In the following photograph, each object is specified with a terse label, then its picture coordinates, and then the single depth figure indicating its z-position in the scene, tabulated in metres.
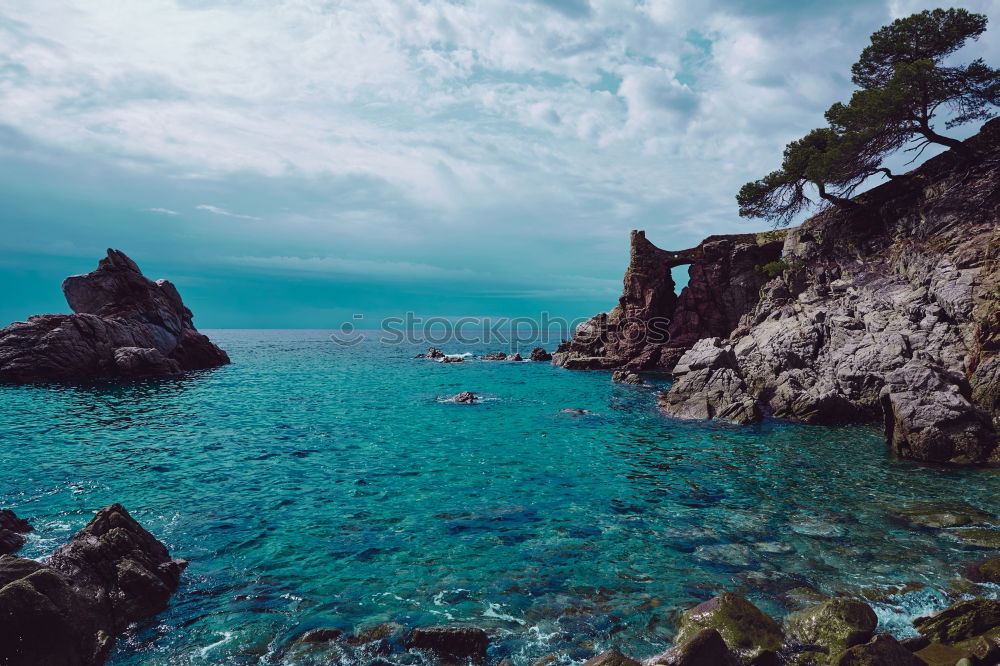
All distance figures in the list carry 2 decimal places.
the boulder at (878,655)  8.33
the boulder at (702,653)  8.52
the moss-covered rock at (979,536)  13.98
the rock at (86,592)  8.67
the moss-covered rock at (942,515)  15.51
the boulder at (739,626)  9.27
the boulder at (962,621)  9.48
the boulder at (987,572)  12.06
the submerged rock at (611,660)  8.57
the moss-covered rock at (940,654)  8.72
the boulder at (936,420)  21.93
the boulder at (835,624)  9.52
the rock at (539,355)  93.88
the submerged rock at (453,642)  9.75
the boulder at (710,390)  33.53
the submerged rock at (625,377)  56.84
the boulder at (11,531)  13.91
